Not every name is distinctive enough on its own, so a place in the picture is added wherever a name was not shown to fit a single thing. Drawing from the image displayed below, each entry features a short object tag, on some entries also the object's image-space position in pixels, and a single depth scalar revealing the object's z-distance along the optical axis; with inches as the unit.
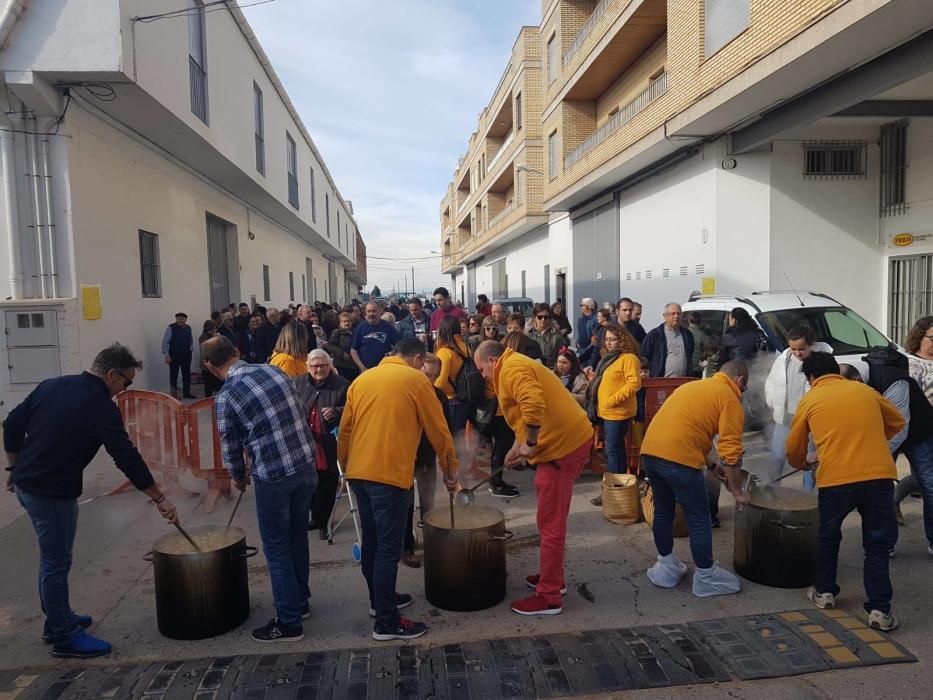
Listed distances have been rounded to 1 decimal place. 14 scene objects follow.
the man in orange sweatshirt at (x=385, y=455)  155.3
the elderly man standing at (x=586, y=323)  448.1
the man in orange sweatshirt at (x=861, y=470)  156.7
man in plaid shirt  153.3
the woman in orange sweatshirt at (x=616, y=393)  245.8
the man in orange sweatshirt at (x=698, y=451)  174.4
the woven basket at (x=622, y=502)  235.3
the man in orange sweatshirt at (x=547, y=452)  169.0
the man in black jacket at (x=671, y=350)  320.2
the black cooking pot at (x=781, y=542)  180.4
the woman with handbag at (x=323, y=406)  222.7
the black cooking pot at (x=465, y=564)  171.6
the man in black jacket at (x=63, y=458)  148.6
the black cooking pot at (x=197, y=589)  159.3
